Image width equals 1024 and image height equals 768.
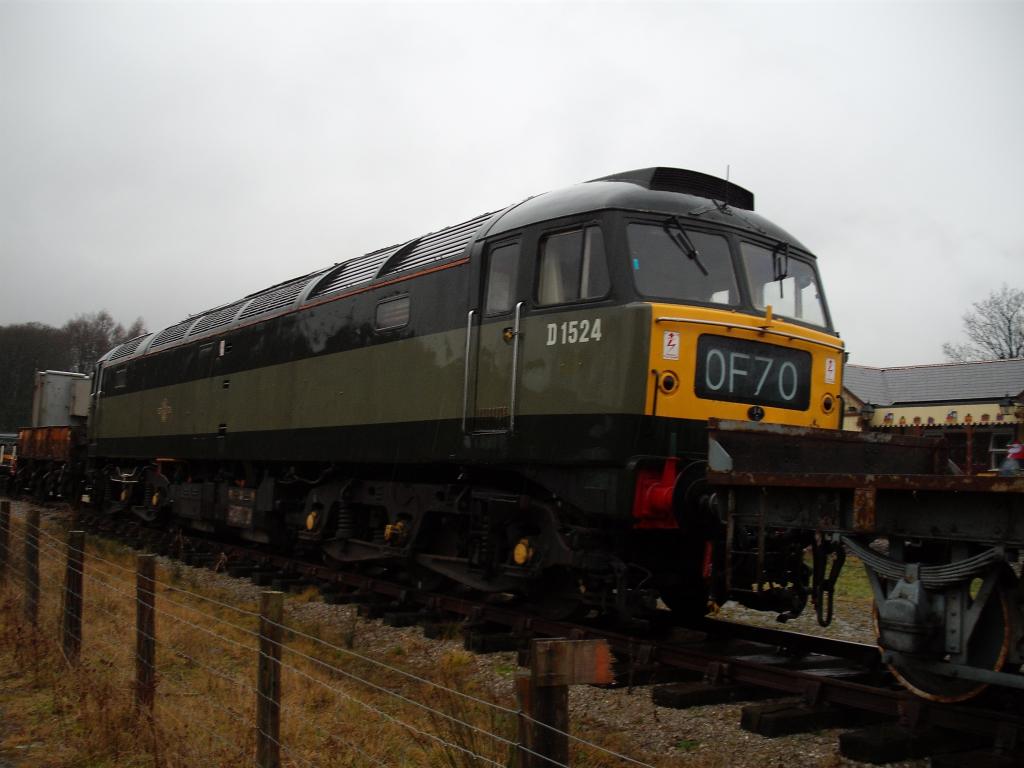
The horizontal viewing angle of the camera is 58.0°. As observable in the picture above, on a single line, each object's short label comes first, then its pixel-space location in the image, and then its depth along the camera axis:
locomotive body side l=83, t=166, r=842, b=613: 7.16
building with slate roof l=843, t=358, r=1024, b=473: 26.21
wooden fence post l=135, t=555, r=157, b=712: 6.09
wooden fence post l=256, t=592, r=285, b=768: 4.70
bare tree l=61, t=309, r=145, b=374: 79.38
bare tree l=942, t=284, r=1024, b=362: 58.16
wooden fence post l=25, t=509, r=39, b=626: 8.38
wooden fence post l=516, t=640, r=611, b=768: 3.34
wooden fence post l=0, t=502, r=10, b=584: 10.48
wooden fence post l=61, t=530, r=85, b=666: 7.44
